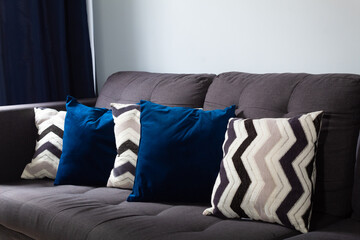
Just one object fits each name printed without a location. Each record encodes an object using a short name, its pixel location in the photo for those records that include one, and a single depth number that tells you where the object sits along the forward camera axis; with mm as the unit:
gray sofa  1729
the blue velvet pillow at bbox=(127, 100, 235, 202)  2051
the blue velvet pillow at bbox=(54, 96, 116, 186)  2441
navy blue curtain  3199
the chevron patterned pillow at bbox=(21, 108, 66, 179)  2584
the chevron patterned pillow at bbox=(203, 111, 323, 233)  1733
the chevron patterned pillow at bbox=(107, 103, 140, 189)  2312
